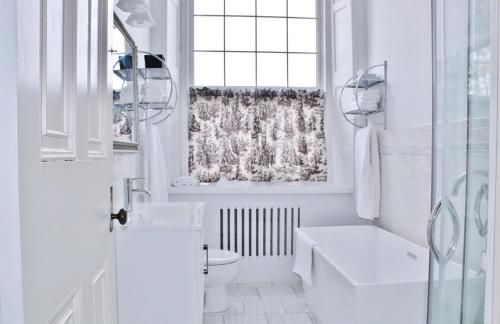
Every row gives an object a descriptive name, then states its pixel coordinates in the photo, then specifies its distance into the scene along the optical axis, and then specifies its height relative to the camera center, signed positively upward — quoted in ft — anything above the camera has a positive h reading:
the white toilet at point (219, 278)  9.30 -2.99
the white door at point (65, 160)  2.09 -0.05
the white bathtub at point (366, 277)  6.57 -2.57
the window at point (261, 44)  12.77 +3.49
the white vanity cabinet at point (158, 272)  6.16 -1.89
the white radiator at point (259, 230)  11.71 -2.33
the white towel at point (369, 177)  10.54 -0.70
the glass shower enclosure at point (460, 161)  3.34 -0.10
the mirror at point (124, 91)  6.95 +1.17
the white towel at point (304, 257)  9.27 -2.59
